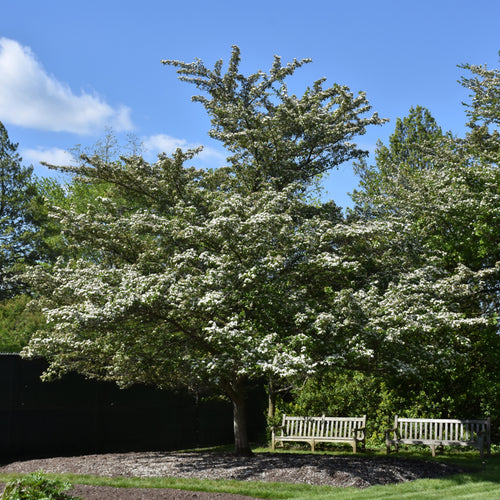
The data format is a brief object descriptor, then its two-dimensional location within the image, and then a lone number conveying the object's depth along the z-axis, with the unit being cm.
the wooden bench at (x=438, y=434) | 1241
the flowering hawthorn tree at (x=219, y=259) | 964
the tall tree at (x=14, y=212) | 3009
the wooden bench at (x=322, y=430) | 1380
